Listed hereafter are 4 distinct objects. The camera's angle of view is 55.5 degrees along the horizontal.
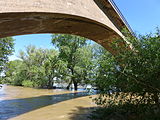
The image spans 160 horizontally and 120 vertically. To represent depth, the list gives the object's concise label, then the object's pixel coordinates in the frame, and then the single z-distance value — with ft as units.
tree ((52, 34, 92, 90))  68.57
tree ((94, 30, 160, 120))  14.51
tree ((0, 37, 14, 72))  36.37
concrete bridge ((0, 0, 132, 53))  12.07
